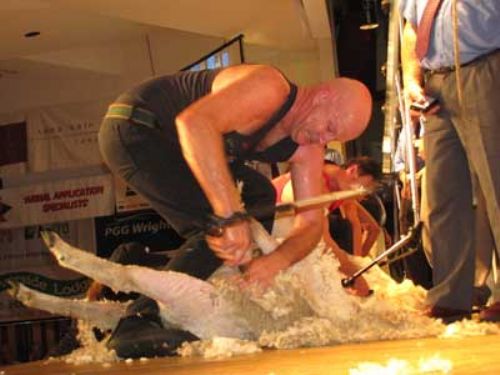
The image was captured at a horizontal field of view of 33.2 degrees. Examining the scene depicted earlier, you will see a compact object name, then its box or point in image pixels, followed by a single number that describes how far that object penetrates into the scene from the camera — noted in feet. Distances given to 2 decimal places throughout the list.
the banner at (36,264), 26.16
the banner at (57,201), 26.25
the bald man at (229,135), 7.23
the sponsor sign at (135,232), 25.20
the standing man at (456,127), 7.54
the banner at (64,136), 26.35
